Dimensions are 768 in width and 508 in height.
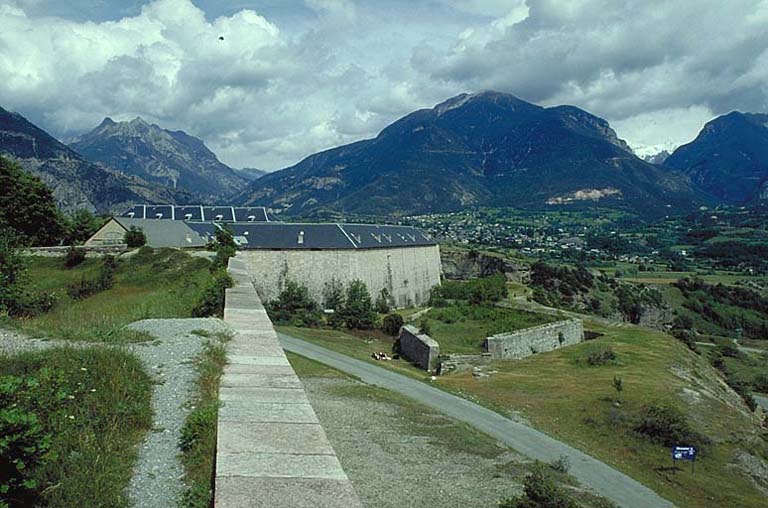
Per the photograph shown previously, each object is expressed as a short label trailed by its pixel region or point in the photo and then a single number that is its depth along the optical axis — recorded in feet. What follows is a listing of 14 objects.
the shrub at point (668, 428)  67.41
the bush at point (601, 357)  111.96
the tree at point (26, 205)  153.89
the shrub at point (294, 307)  151.64
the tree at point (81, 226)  179.73
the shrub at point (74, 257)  121.29
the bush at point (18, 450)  16.65
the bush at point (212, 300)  55.83
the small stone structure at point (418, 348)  108.68
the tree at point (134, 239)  143.02
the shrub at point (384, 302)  198.90
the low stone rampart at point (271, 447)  14.87
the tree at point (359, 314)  158.51
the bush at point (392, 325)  154.61
